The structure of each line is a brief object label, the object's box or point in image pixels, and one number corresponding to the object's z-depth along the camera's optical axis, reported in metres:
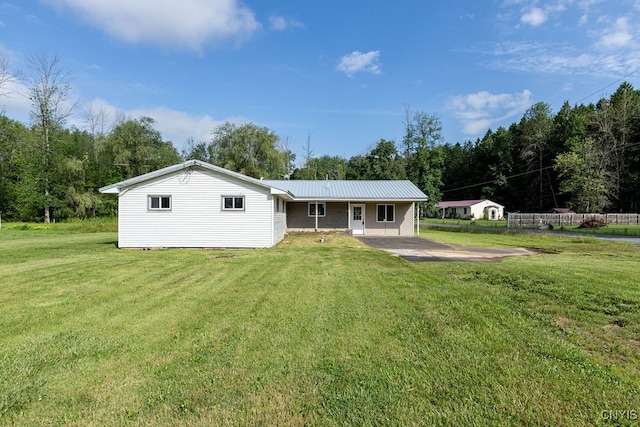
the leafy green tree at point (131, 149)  37.97
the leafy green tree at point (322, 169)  51.58
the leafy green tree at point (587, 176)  37.59
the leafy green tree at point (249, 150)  43.31
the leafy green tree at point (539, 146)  51.88
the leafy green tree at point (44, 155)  32.50
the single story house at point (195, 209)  14.15
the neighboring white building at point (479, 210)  54.06
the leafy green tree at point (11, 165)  35.47
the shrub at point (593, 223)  27.31
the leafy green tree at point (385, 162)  43.97
